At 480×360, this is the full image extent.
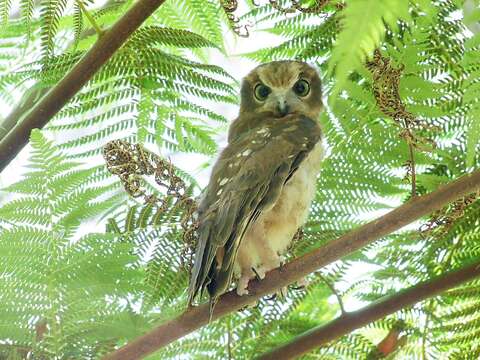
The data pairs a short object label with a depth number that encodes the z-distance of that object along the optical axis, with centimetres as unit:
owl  586
